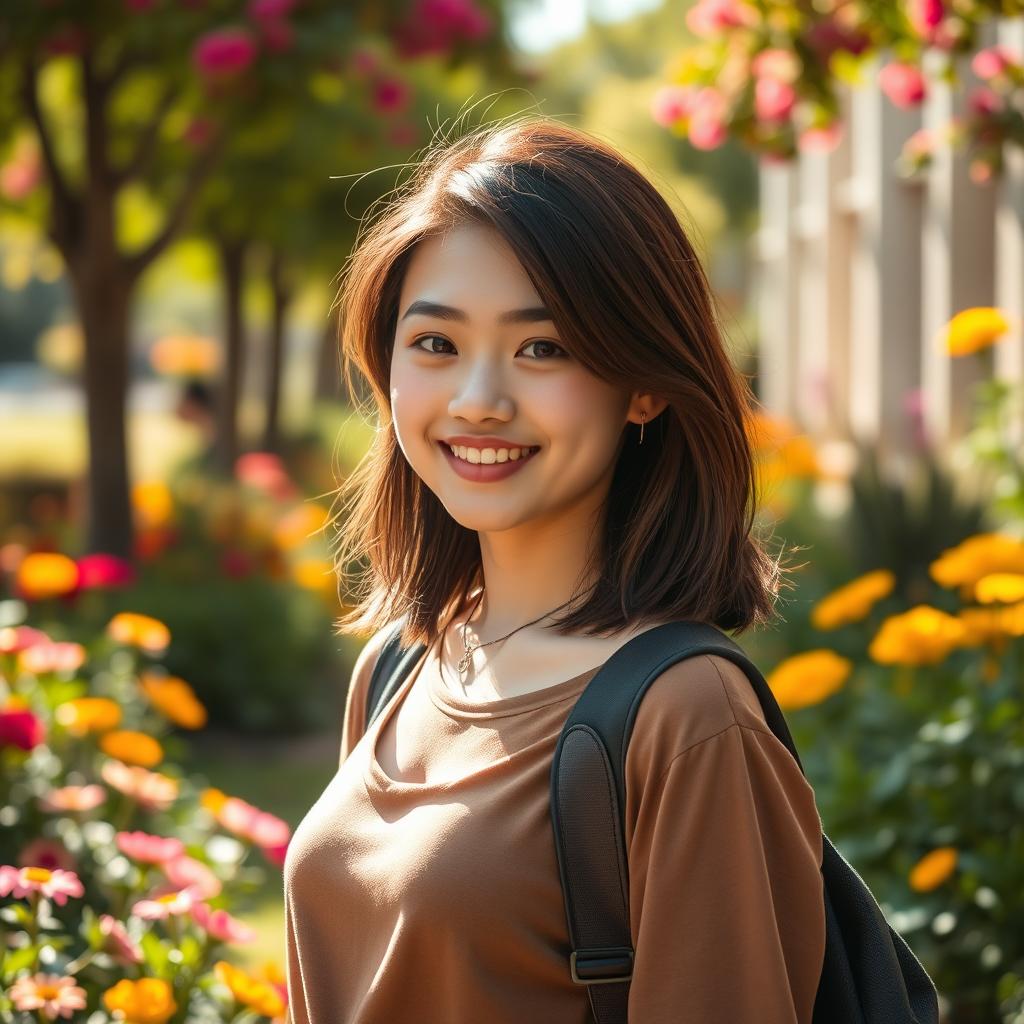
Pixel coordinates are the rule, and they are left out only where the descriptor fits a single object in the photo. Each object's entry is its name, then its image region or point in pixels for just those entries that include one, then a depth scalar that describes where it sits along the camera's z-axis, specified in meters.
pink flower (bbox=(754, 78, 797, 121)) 4.56
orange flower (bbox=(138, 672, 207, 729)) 4.33
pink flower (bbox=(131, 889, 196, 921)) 2.47
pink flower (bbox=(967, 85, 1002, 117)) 4.46
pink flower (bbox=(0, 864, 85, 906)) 2.40
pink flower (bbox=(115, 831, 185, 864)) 2.92
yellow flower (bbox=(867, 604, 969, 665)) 3.88
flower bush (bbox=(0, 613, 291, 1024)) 2.51
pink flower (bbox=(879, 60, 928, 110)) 4.91
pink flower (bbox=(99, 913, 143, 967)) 2.70
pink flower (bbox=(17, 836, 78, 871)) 3.26
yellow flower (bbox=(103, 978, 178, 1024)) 2.37
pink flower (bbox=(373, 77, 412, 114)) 7.71
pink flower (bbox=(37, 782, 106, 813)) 3.51
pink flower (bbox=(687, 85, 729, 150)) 4.55
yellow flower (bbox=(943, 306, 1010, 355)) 4.54
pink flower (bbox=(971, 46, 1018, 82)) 4.70
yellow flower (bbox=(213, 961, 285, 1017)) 2.52
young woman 1.54
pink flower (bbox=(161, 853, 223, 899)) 2.98
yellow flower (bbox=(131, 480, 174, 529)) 9.77
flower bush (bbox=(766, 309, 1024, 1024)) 3.60
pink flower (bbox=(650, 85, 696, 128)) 4.75
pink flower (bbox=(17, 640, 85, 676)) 3.96
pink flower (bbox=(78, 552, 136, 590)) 5.27
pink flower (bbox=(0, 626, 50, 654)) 4.07
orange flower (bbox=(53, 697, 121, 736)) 3.87
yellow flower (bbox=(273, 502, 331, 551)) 9.09
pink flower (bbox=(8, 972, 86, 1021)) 2.36
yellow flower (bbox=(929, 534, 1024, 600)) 3.89
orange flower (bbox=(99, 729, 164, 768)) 3.74
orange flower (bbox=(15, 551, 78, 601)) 4.98
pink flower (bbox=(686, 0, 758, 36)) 4.30
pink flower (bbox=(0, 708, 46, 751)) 3.49
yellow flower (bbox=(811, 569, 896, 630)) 4.20
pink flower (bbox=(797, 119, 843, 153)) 4.75
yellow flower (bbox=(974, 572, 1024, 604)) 3.56
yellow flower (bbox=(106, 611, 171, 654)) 4.34
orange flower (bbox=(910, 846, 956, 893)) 3.40
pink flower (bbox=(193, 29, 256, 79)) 7.00
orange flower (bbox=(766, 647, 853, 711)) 3.94
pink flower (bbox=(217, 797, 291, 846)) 3.21
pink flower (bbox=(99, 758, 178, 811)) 3.48
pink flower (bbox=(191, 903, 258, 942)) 2.72
